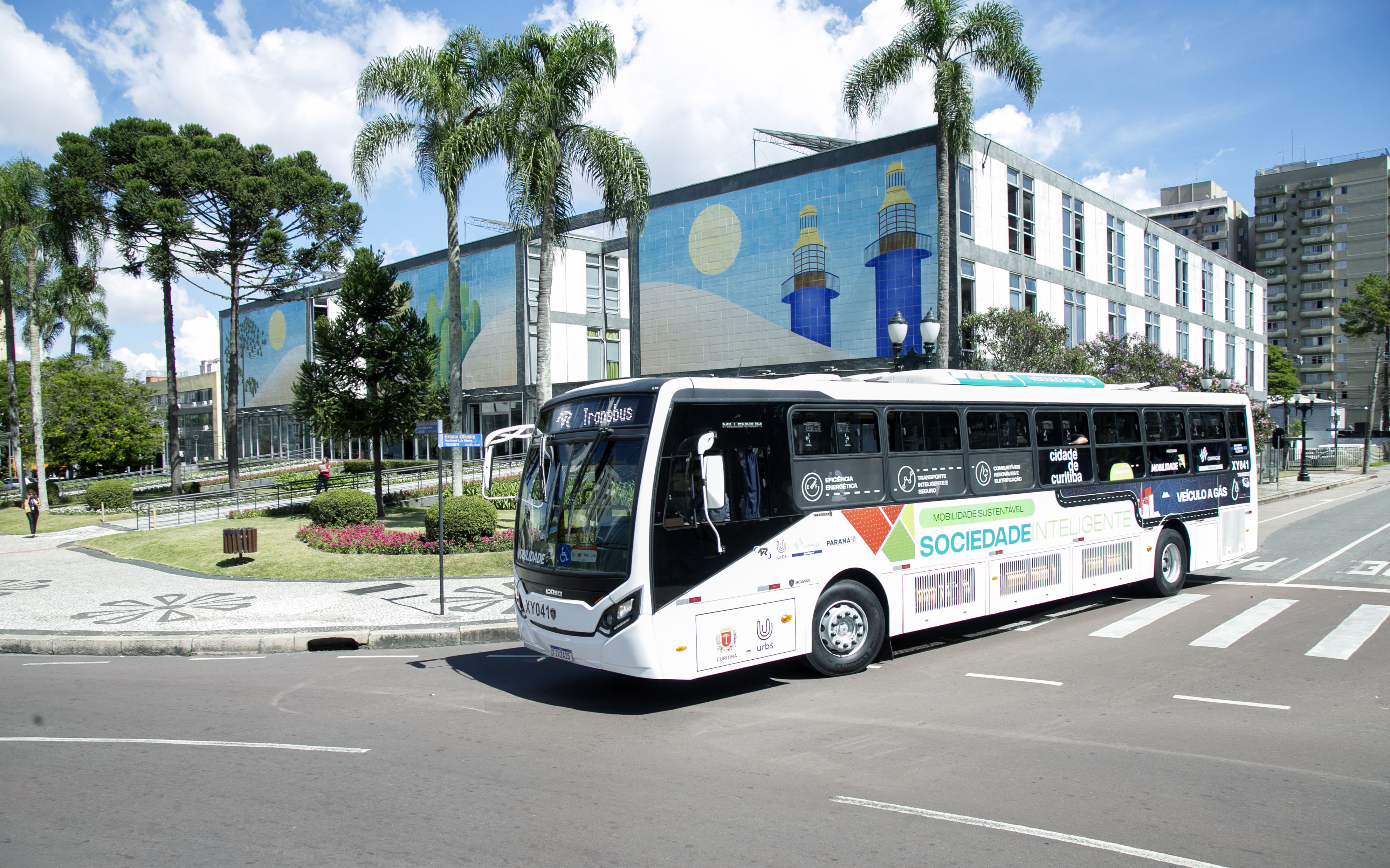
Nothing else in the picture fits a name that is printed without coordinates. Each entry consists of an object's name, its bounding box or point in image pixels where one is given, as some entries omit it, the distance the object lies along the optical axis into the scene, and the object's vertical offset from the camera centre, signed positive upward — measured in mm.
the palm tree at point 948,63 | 21297 +9843
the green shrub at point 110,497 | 32125 -1975
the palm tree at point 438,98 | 21656 +9297
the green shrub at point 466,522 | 17750 -1825
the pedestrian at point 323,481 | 30453 -1433
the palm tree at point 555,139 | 19453 +7381
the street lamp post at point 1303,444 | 38781 -1095
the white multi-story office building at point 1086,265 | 29688 +7401
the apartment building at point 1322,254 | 100500 +21683
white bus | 7395 -883
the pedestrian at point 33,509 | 26000 -1929
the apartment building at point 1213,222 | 111625 +28312
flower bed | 17875 -2287
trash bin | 16969 -2034
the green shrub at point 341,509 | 20516 -1700
